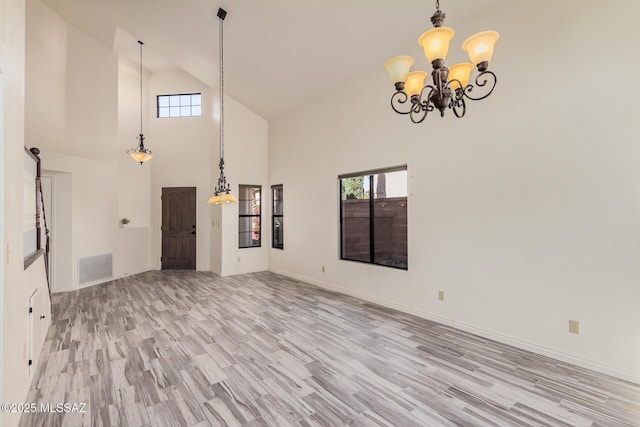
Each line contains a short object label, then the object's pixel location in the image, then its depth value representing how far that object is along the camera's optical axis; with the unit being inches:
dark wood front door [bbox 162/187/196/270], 296.5
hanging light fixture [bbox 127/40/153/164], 232.7
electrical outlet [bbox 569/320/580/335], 110.0
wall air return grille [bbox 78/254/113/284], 226.8
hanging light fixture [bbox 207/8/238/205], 167.1
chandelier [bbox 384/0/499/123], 78.9
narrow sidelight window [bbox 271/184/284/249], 278.1
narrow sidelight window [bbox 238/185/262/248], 279.1
